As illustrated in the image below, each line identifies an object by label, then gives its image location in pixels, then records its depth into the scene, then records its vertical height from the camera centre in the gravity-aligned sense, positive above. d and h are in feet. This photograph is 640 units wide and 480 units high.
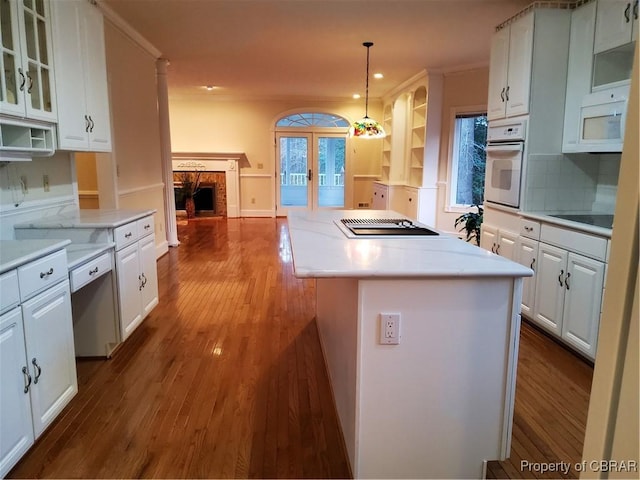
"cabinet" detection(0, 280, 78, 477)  5.50 -2.81
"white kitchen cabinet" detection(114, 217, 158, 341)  9.39 -2.36
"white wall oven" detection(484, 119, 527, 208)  11.04 +0.46
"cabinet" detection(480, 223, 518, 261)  11.35 -1.77
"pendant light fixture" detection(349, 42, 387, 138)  17.20 +1.91
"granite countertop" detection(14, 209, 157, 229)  8.73 -1.02
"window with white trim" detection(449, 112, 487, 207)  21.65 +0.88
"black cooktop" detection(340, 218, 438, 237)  7.73 -0.99
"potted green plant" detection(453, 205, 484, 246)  16.37 -1.70
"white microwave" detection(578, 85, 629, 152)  9.07 +1.31
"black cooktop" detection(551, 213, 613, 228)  8.98 -0.90
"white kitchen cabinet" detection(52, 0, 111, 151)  8.84 +2.14
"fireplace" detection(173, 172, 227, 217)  31.07 -1.56
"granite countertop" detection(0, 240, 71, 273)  5.61 -1.13
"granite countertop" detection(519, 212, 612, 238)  8.24 -0.95
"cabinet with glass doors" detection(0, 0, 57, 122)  7.36 +1.99
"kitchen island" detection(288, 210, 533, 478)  5.24 -2.31
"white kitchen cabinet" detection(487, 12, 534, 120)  10.71 +2.89
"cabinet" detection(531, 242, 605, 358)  8.44 -2.49
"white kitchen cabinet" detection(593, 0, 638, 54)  8.79 +3.31
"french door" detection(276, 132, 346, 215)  31.40 +0.39
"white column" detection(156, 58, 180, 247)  19.48 +1.00
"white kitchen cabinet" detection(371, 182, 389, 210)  26.43 -1.30
